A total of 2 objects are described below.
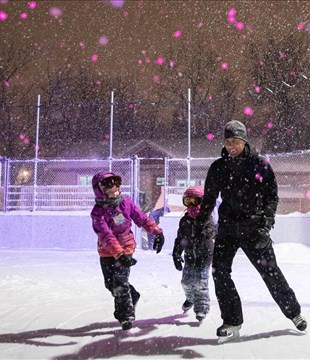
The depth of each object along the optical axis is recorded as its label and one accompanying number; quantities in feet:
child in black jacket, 14.85
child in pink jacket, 13.64
